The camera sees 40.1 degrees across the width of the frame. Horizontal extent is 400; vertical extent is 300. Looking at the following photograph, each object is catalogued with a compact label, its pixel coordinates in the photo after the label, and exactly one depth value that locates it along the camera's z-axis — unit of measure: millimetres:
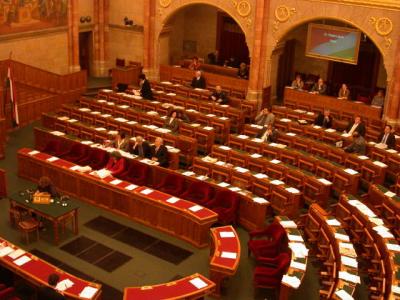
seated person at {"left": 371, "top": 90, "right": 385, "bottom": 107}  18822
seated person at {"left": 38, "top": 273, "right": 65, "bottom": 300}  8953
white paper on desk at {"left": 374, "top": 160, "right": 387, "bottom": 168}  14481
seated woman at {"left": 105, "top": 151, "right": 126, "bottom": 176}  14754
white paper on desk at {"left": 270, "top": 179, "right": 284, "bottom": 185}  13633
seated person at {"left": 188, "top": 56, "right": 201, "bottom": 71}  22984
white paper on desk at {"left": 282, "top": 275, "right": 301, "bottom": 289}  9664
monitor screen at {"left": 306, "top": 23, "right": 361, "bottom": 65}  19422
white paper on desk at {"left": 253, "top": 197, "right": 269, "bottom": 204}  12841
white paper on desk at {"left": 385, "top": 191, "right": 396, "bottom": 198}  12972
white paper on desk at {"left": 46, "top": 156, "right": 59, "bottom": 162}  14877
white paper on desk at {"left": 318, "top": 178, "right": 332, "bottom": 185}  13641
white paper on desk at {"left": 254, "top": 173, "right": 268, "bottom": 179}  13940
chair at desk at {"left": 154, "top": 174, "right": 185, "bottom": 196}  13907
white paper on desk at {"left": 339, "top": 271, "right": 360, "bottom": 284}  9766
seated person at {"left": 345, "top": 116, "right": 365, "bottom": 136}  16484
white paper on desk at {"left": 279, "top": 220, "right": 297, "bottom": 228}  11703
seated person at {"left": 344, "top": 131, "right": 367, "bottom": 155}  15430
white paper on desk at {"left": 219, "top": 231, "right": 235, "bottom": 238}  11234
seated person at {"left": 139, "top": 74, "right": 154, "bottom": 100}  20266
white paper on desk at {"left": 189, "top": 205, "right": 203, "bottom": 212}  12480
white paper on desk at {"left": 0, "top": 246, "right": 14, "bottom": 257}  10391
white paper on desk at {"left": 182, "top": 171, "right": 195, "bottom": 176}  14044
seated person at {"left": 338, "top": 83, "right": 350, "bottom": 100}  19562
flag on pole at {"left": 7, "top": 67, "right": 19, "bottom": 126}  17812
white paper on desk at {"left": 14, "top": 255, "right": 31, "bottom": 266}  10117
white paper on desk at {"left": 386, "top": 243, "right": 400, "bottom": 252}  10773
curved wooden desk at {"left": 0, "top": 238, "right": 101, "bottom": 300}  9336
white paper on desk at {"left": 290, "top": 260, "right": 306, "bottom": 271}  10169
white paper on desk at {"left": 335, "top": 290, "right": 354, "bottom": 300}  9156
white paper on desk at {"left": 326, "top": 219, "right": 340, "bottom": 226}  11773
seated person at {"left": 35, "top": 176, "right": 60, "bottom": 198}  12547
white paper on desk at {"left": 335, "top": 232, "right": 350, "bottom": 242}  11172
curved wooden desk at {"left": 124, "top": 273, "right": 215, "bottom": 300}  9234
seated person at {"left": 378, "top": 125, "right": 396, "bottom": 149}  15820
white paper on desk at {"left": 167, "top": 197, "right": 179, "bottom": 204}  12891
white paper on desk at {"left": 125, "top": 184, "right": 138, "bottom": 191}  13469
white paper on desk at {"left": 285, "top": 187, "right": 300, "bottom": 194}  13139
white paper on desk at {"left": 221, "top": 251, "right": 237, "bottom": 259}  10594
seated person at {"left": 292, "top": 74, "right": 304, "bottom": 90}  20536
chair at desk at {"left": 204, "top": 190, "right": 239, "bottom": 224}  12930
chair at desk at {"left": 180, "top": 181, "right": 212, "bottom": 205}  13523
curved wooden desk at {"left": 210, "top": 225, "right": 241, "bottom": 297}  10305
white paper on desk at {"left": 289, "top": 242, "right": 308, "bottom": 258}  10578
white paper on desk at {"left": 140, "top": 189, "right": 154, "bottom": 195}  13244
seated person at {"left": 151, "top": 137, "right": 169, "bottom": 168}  15016
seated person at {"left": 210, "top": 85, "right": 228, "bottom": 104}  19767
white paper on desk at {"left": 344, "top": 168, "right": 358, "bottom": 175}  14055
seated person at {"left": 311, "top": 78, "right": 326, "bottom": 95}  20156
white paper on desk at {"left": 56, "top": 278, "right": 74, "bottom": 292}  9294
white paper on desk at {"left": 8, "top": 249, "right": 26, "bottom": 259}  10328
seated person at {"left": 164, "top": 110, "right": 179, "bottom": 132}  17141
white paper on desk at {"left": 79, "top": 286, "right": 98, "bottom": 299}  9211
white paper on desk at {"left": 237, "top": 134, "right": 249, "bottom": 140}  16428
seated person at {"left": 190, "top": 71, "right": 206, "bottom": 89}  21438
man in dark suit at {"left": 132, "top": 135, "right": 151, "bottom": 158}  15148
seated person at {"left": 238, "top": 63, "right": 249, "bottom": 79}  22344
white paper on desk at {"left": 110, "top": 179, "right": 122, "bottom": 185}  13789
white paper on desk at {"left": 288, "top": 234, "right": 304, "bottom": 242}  11120
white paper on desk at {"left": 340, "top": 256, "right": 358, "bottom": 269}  10289
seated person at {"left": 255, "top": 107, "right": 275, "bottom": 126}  17500
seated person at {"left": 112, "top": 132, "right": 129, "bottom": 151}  15516
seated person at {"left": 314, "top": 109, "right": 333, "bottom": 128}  17672
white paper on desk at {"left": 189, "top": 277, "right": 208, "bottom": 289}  9594
